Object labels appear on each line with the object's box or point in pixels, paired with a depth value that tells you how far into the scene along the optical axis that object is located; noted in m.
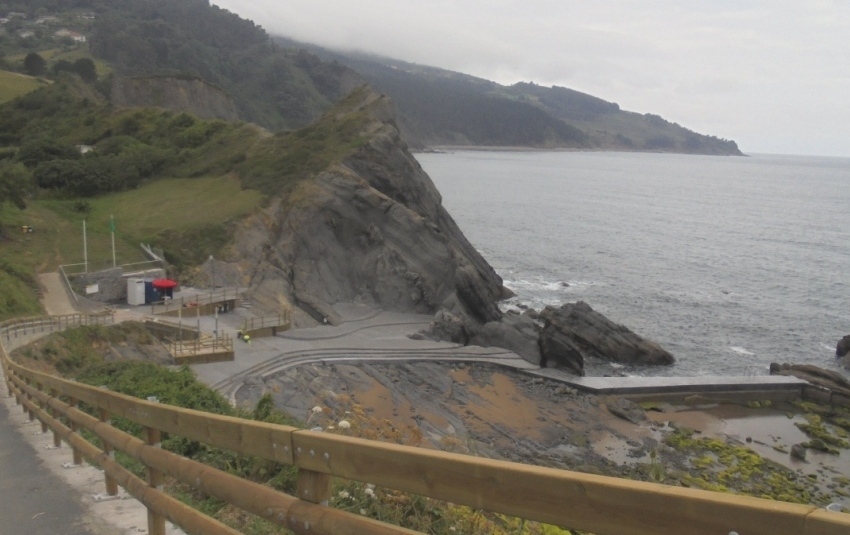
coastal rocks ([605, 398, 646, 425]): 32.22
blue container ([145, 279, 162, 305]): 33.19
